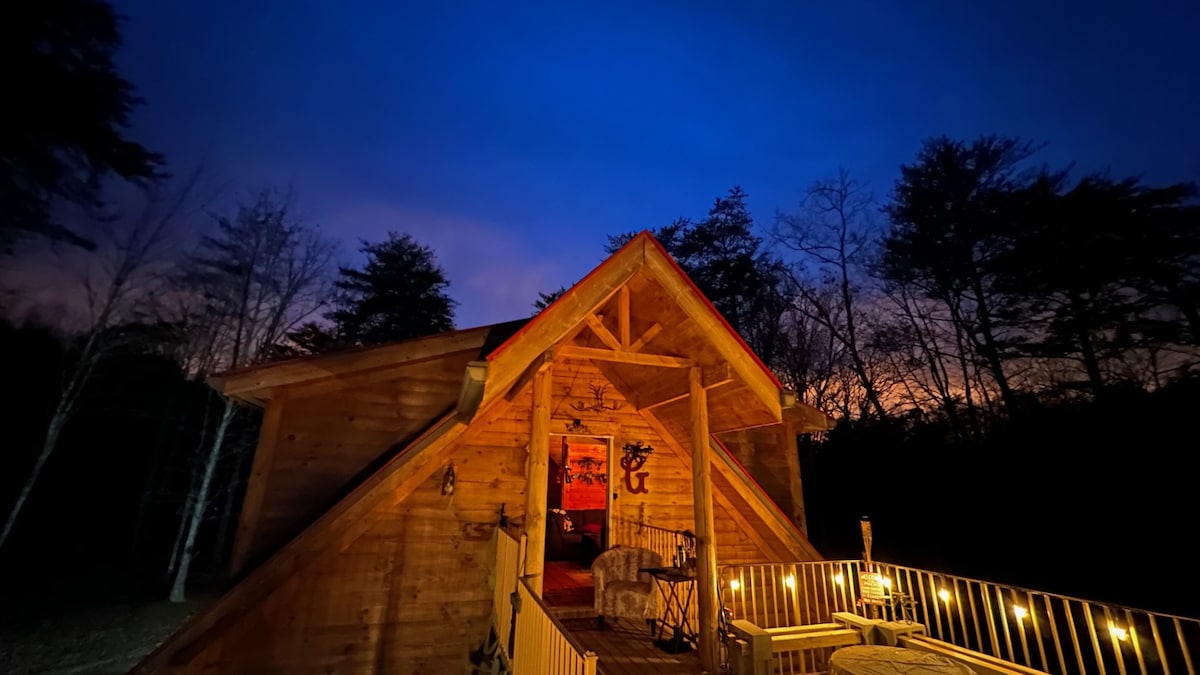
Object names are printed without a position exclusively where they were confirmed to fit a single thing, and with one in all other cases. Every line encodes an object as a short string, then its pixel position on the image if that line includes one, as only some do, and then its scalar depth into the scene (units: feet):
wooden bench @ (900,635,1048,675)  12.51
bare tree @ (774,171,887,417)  48.55
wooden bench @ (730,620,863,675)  13.85
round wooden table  11.46
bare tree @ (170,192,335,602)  44.40
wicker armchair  17.20
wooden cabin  14.74
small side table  15.89
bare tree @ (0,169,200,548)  32.91
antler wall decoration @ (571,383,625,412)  24.17
